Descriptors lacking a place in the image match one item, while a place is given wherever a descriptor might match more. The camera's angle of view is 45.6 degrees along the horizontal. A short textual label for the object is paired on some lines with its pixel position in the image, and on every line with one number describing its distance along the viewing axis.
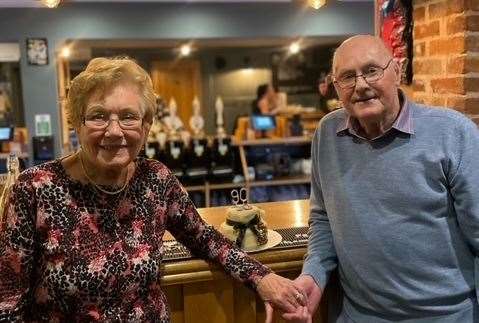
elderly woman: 1.34
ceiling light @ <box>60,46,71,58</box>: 5.95
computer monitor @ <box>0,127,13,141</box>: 5.46
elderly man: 1.48
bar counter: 1.71
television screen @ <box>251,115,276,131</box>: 5.57
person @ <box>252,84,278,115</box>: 8.06
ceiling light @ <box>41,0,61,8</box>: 2.64
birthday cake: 1.84
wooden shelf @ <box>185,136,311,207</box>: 5.40
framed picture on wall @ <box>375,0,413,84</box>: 2.42
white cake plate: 1.83
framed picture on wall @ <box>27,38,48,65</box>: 5.38
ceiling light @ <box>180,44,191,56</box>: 8.07
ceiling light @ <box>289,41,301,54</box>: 8.04
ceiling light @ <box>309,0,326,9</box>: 2.90
